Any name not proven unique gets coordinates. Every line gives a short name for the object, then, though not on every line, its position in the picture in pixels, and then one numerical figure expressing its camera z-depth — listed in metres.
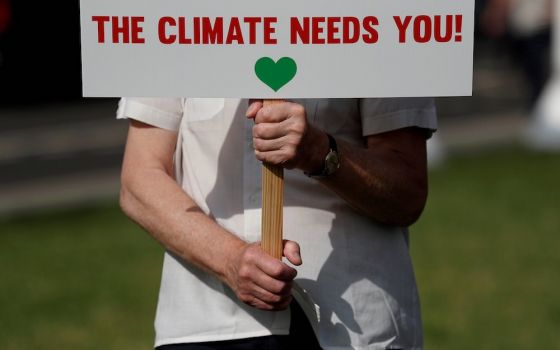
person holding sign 5.66
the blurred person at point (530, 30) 25.45
